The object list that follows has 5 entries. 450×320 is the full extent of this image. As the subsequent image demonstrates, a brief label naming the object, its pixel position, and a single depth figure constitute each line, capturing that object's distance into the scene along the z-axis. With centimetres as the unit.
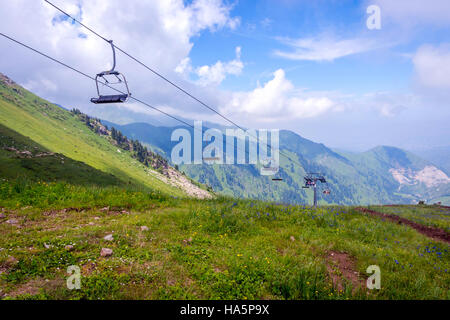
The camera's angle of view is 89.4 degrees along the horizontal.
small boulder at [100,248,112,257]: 683
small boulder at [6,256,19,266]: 597
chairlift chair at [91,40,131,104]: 1315
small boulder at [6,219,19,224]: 839
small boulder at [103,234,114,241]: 767
